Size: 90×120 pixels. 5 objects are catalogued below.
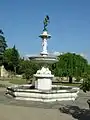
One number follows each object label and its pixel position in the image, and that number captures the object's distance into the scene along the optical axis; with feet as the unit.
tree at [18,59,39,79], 73.45
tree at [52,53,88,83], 88.84
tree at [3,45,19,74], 149.60
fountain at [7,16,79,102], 32.75
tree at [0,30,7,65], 156.75
